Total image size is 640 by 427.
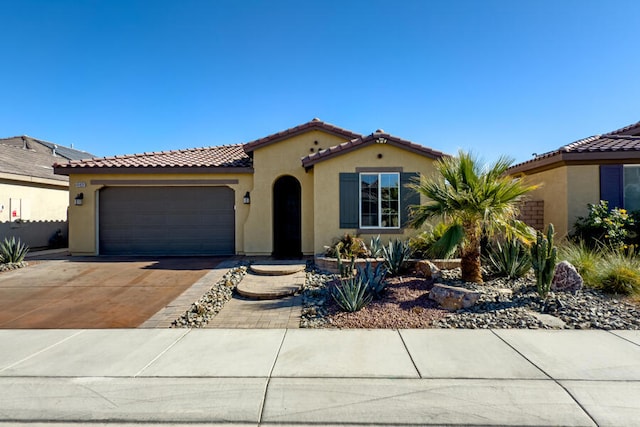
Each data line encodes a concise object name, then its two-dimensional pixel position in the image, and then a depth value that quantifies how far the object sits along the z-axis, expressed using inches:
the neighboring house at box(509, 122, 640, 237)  400.8
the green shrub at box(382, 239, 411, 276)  340.2
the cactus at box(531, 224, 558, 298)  250.4
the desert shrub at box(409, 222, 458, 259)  370.0
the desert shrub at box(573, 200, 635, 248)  364.2
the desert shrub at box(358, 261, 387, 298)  268.2
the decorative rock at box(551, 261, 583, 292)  271.0
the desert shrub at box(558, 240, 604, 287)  283.4
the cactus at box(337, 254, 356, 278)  307.3
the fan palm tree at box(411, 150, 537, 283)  273.1
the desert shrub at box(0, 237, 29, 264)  407.8
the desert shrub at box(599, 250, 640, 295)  261.0
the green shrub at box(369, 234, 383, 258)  381.1
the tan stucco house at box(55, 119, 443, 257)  481.7
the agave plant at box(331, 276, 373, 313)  243.6
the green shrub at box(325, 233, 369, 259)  383.1
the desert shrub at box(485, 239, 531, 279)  302.4
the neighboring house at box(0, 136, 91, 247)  551.2
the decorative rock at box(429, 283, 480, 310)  244.7
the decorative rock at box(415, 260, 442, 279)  312.2
